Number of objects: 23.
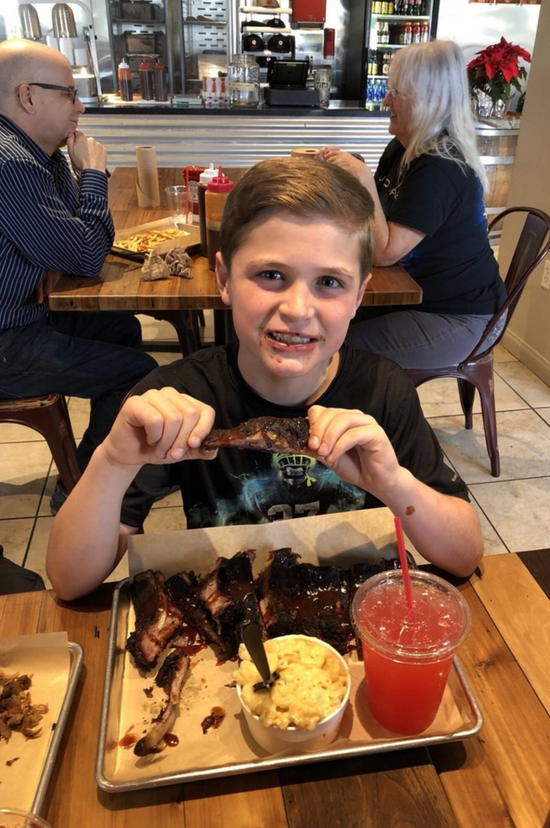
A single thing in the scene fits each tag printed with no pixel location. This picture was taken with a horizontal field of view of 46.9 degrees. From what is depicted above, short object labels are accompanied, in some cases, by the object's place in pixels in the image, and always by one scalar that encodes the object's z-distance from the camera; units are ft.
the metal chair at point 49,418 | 7.00
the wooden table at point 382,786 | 2.37
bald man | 6.55
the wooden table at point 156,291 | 6.44
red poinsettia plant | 16.58
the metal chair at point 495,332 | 7.61
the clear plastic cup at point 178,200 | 8.82
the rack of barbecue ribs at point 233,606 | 3.02
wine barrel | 17.52
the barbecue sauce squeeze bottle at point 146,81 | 18.44
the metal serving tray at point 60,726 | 2.40
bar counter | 17.28
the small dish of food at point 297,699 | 2.51
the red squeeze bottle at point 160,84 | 18.38
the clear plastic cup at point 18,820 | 2.09
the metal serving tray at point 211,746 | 2.44
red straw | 2.81
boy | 3.21
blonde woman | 7.52
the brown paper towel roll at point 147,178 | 9.22
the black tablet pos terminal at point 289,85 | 18.01
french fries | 7.61
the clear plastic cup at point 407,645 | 2.57
